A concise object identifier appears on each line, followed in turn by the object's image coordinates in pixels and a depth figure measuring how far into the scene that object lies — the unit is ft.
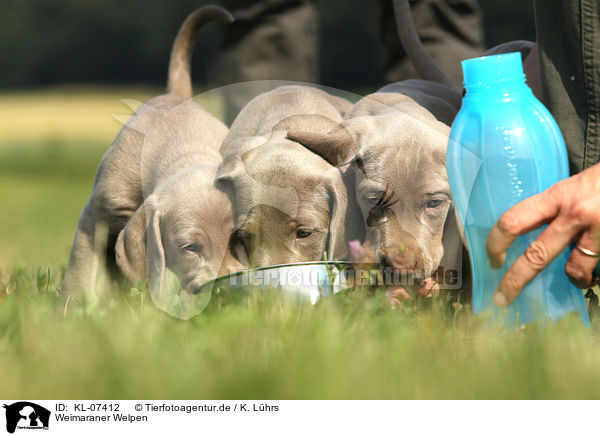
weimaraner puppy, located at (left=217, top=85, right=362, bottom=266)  7.06
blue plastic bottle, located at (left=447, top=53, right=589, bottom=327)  5.90
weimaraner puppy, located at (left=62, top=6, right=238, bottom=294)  7.28
